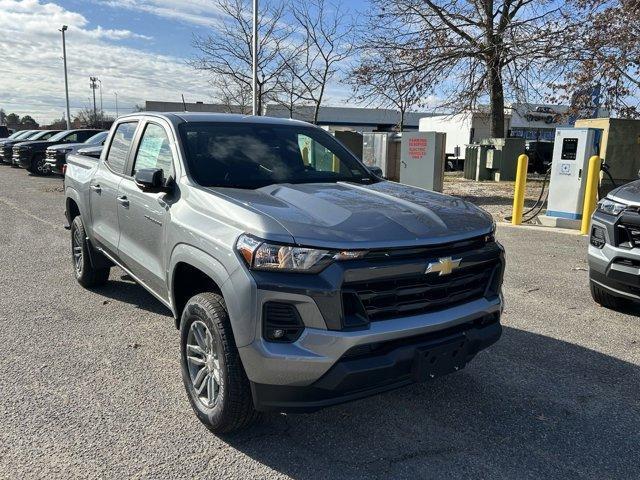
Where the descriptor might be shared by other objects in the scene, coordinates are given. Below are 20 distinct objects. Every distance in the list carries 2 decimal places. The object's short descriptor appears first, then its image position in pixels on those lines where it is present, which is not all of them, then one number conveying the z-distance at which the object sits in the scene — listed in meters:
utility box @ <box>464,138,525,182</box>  19.69
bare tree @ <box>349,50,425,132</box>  20.09
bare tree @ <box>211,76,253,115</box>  27.95
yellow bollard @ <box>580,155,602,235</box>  9.20
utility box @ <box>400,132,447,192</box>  13.59
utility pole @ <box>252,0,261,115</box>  20.06
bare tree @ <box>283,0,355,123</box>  23.83
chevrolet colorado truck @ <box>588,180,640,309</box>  4.58
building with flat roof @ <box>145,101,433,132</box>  71.81
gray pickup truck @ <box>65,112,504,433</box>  2.54
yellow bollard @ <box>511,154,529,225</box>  10.25
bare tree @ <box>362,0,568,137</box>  19.36
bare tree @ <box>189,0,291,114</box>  24.86
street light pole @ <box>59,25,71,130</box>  42.33
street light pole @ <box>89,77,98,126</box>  74.93
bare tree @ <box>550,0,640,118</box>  14.57
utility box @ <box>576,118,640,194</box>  12.69
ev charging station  9.71
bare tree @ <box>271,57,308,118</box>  24.70
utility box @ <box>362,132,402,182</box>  15.55
